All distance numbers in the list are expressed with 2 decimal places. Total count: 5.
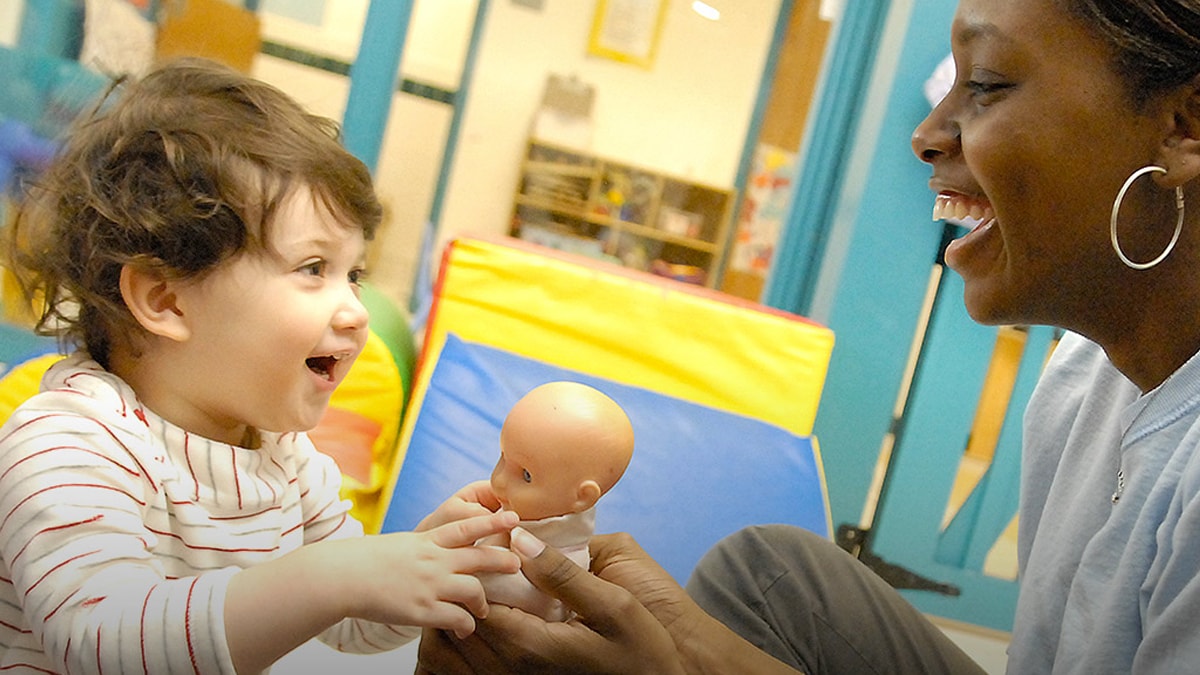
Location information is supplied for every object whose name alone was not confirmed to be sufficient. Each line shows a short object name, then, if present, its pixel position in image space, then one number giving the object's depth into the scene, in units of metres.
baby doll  0.54
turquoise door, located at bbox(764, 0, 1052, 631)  1.52
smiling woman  0.58
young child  0.48
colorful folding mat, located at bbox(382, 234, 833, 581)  1.03
